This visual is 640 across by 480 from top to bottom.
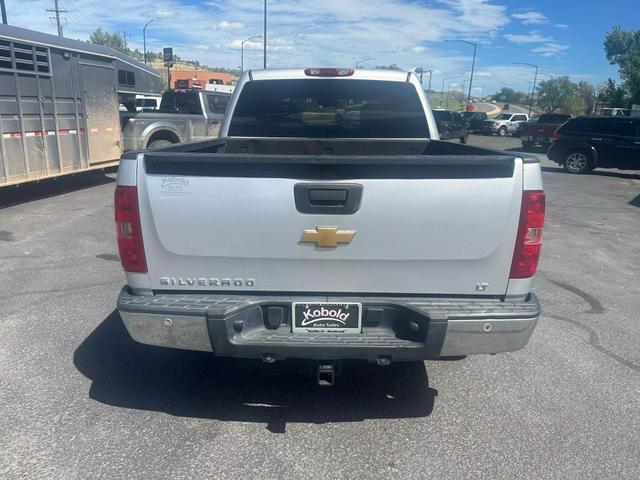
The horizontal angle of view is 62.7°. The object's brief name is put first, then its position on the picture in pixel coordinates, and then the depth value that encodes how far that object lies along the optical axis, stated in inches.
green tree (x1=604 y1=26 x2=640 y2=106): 1946.4
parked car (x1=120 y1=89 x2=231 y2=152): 485.1
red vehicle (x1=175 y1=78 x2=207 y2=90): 1277.8
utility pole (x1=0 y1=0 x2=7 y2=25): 1009.3
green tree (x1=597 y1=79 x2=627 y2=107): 2007.9
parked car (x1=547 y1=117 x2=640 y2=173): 618.8
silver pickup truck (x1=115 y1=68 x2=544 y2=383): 108.0
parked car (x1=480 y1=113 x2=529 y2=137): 1520.7
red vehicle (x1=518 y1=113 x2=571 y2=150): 1049.5
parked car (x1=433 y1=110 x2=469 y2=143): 1026.8
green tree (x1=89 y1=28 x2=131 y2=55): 3208.7
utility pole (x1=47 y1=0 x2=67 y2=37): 1900.8
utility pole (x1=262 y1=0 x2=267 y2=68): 1465.3
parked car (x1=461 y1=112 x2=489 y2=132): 1535.4
